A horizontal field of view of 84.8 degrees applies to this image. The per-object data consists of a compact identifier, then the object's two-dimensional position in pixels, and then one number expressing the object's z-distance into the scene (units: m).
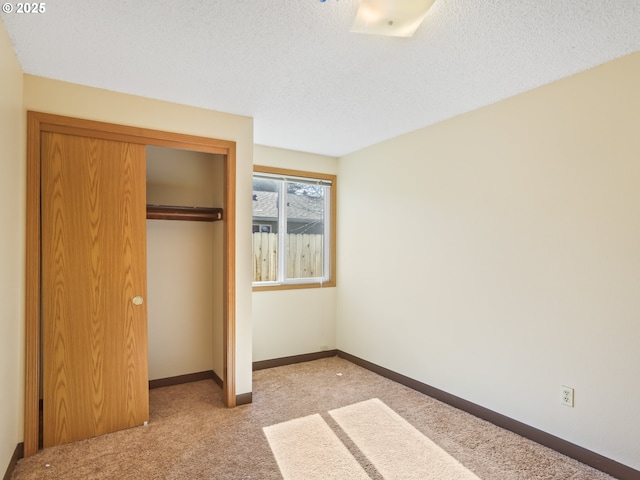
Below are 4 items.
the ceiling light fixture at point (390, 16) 1.57
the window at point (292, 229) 3.99
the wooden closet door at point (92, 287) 2.38
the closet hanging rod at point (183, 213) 3.09
